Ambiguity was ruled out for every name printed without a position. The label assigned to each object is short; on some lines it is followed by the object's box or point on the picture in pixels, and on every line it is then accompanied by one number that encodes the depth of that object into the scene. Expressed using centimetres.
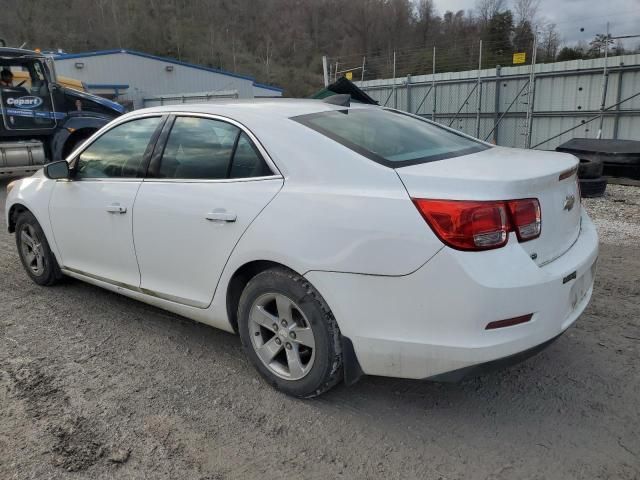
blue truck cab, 1149
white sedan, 232
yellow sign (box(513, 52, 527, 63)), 1636
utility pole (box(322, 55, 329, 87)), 1787
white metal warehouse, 3400
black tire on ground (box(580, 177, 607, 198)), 792
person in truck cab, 1135
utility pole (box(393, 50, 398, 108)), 2050
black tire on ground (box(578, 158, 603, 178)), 796
